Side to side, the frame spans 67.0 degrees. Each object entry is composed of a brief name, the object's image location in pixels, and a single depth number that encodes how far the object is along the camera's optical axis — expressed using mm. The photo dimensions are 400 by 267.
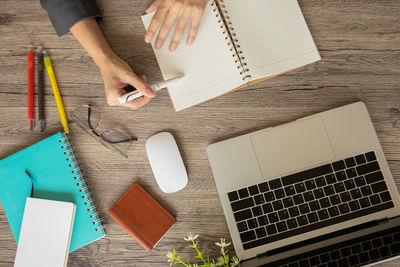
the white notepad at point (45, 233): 881
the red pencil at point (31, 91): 958
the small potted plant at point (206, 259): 854
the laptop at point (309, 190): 838
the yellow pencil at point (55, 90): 947
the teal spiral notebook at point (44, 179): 924
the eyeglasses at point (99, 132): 938
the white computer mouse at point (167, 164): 903
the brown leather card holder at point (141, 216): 886
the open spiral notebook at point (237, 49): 888
